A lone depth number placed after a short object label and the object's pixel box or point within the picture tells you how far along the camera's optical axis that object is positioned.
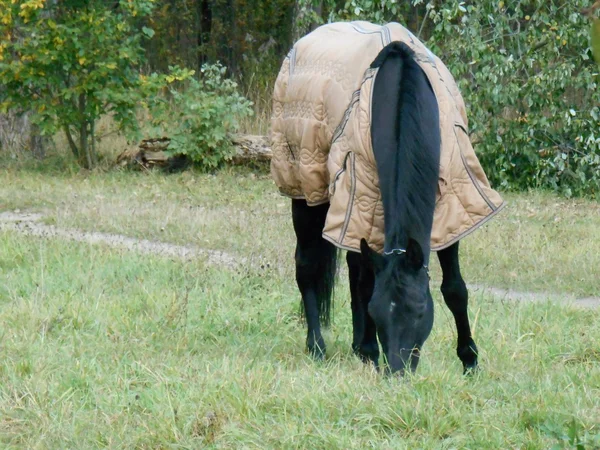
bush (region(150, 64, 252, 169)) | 22.36
